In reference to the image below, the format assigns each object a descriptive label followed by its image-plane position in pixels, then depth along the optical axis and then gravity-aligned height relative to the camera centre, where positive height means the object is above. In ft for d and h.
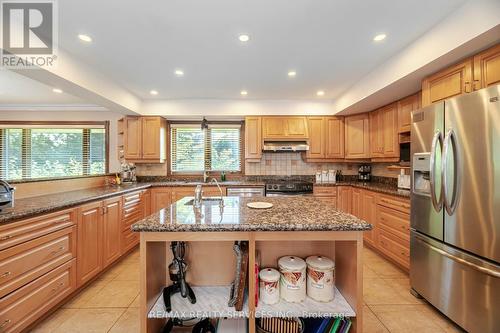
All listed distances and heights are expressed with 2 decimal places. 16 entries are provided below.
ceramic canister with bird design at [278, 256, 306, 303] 4.47 -2.44
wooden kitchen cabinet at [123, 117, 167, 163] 13.12 +1.81
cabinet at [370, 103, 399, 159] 10.44 +1.87
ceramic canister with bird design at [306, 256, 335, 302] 4.50 -2.41
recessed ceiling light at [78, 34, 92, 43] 6.61 +4.10
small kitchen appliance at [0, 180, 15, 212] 5.46 -0.74
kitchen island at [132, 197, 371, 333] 4.16 -1.98
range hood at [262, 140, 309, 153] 13.14 +1.27
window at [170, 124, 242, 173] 14.83 +1.42
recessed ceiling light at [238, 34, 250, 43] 6.67 +4.14
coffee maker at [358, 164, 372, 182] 13.92 -0.36
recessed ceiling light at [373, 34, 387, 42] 6.62 +4.15
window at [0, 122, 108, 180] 14.37 +1.22
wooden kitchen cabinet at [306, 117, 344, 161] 13.44 +2.13
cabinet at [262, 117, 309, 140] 13.37 +2.50
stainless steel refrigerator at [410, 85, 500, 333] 4.72 -1.04
